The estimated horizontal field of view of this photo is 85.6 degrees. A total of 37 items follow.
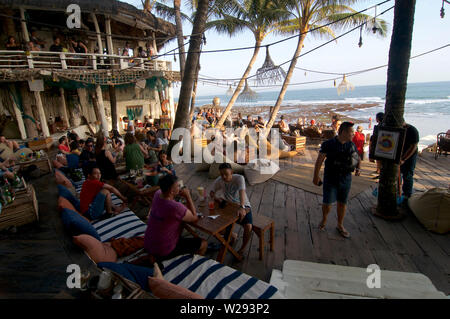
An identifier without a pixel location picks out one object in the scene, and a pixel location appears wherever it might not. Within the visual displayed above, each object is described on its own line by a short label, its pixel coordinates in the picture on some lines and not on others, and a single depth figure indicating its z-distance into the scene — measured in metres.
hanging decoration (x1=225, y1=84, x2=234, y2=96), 15.04
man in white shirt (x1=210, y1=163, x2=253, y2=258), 3.35
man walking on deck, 3.58
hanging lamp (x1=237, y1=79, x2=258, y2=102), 14.11
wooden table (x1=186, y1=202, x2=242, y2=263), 2.98
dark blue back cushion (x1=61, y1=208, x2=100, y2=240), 2.73
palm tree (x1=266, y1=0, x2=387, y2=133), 10.21
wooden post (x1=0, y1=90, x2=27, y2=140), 11.34
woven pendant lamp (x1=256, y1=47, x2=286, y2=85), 12.08
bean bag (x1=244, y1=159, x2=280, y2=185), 6.15
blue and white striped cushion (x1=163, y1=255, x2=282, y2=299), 2.41
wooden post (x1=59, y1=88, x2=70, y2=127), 13.22
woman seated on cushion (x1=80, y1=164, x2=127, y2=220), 4.04
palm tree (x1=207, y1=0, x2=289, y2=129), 11.33
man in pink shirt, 2.69
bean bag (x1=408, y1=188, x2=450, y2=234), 3.80
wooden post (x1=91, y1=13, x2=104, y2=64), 11.40
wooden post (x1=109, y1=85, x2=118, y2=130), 12.87
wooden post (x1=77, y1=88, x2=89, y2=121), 14.00
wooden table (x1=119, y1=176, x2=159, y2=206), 4.66
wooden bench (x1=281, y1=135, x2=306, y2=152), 9.37
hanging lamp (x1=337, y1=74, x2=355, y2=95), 11.41
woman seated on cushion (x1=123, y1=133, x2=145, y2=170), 5.72
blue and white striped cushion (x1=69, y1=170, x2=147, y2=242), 3.60
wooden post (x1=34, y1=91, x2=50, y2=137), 10.82
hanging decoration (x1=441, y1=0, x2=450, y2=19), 4.50
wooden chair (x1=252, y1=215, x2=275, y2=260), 3.34
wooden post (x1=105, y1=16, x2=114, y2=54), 12.12
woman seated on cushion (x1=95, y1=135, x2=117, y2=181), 5.32
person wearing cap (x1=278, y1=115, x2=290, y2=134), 11.56
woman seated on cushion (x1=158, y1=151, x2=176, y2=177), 5.39
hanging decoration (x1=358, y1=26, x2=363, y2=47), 5.87
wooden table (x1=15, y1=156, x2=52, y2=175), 6.13
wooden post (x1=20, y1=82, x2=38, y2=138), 11.50
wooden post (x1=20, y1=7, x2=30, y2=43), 10.30
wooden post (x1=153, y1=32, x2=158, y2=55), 15.84
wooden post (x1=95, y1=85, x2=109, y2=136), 12.53
